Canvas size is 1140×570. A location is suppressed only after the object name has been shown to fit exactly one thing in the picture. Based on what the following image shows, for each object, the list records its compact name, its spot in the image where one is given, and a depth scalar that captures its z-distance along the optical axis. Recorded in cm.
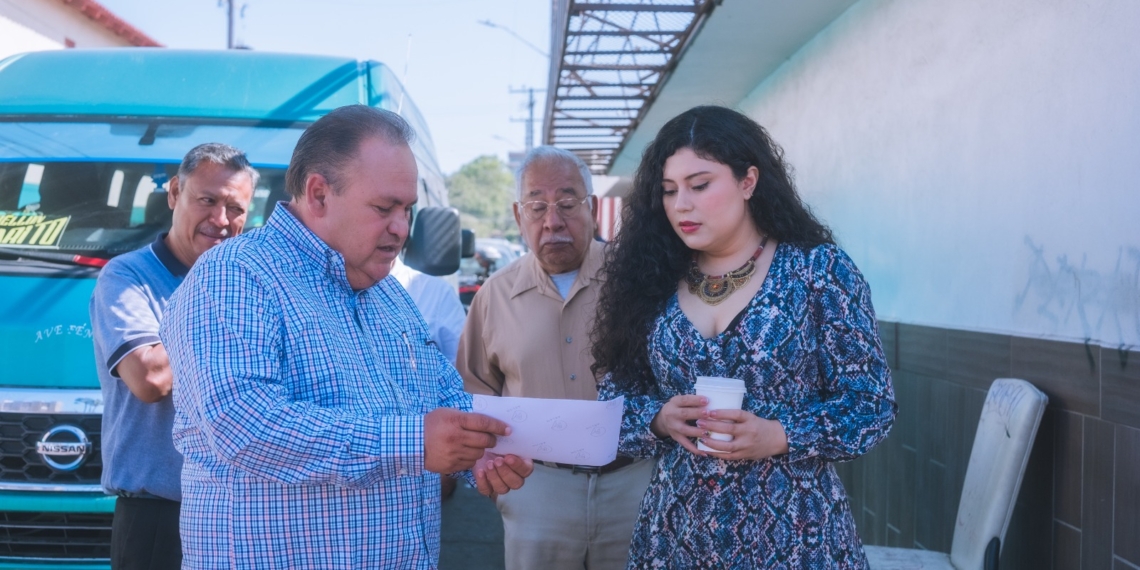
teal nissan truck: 397
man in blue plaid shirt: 185
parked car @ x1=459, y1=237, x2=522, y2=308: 2279
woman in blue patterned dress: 228
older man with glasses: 322
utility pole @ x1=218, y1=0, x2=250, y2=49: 2600
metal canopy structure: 599
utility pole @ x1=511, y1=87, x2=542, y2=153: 5650
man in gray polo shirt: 285
